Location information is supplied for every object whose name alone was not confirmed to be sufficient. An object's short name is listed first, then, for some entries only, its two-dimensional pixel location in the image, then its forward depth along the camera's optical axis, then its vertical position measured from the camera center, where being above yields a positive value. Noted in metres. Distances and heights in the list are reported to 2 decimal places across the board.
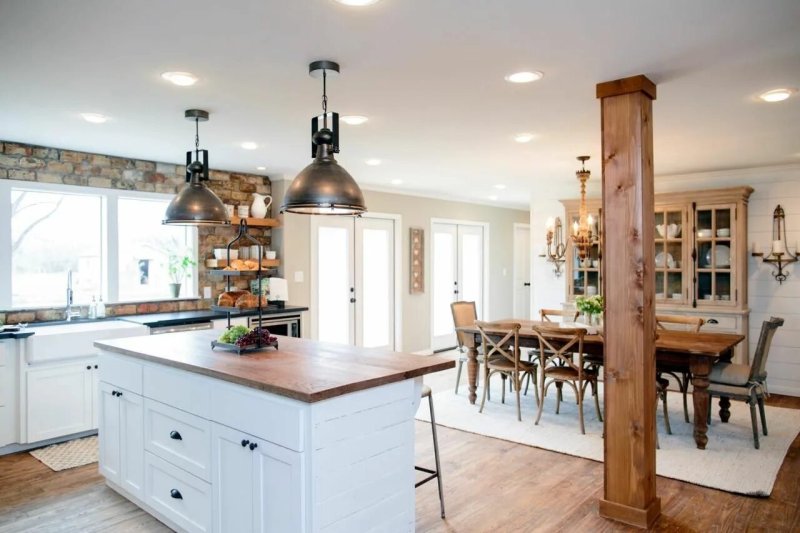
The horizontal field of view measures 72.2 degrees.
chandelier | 5.06 +0.33
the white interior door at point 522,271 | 10.04 -0.08
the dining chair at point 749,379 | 4.09 -0.87
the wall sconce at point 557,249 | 6.43 +0.22
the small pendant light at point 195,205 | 3.41 +0.40
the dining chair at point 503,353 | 4.87 -0.78
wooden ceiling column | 2.86 -0.17
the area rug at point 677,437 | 3.63 -1.36
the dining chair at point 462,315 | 5.63 -0.51
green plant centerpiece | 4.89 -0.36
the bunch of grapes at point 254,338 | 3.00 -0.38
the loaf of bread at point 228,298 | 3.62 -0.20
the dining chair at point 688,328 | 4.45 -0.63
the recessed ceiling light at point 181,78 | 2.86 +1.02
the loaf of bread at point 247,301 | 3.44 -0.20
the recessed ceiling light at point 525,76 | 2.87 +1.01
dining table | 4.00 -0.66
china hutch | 5.70 +0.10
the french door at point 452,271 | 8.41 -0.05
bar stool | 3.02 -1.10
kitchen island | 2.15 -0.74
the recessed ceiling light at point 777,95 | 3.21 +1.01
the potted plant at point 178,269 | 5.52 +0.01
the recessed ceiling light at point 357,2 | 2.04 +0.99
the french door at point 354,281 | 6.72 -0.16
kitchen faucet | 4.76 -0.36
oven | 5.68 -0.58
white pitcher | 6.02 +0.68
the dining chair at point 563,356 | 4.51 -0.77
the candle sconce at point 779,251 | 5.68 +0.14
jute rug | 3.88 -1.35
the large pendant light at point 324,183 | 2.49 +0.39
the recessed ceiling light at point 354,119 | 3.74 +1.03
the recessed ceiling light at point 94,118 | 3.66 +1.04
